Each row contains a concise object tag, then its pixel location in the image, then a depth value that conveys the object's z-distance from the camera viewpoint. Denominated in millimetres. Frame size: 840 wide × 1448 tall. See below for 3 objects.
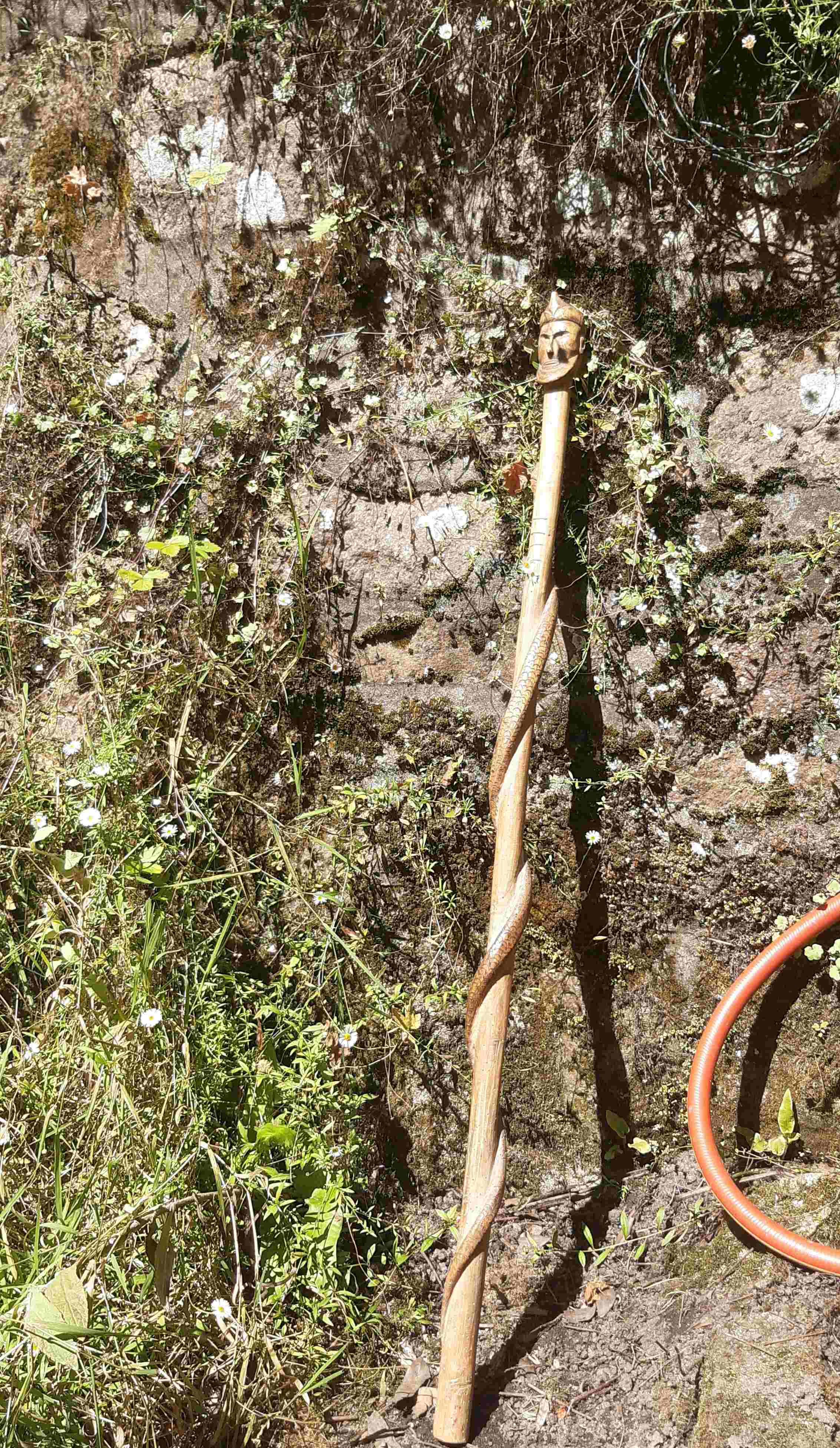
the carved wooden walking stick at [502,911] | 1907
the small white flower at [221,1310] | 1943
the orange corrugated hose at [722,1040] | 1957
